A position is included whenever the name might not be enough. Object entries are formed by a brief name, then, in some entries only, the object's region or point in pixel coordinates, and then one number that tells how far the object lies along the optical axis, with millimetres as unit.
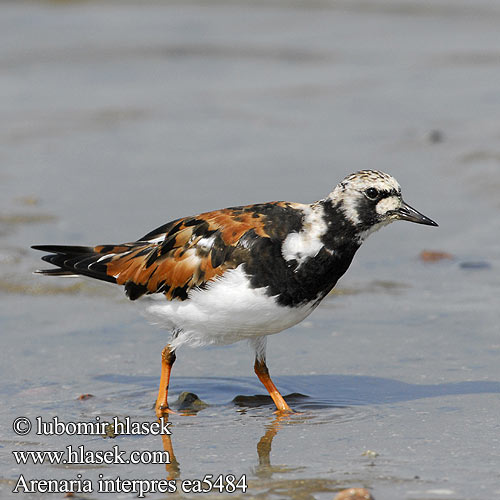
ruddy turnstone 9133
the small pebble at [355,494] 7102
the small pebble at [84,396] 9865
